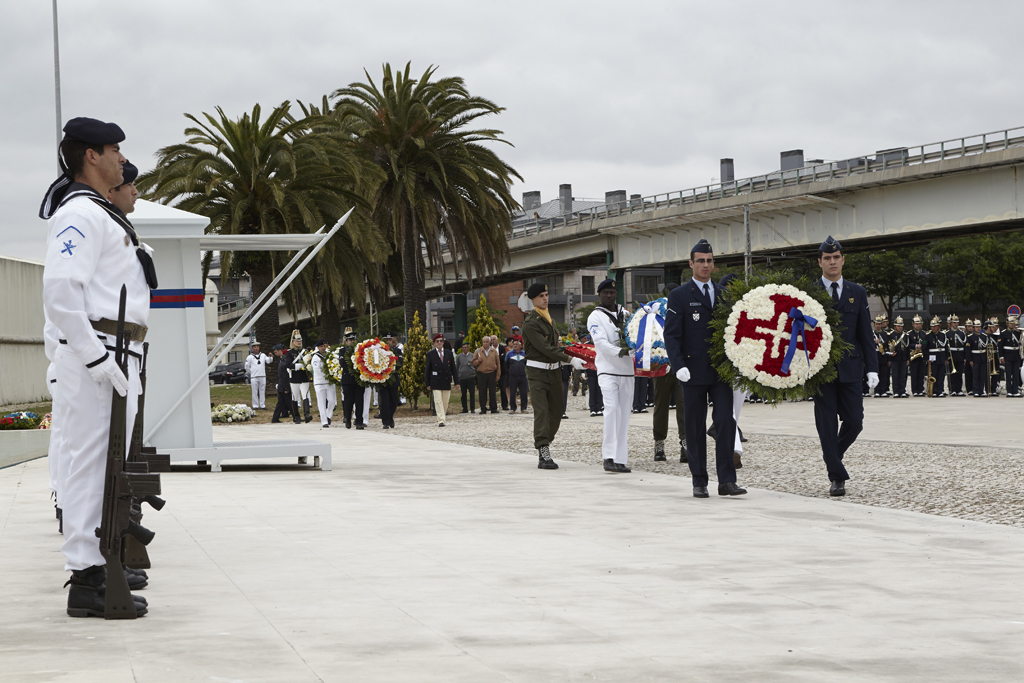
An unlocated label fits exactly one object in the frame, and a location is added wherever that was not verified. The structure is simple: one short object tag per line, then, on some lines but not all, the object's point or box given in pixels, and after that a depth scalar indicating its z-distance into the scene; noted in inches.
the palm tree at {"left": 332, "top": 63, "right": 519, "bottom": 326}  1309.1
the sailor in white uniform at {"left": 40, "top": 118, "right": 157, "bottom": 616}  184.7
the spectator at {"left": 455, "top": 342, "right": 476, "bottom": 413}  1107.3
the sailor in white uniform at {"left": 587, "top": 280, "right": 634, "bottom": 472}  452.1
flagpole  1187.3
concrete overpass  1279.5
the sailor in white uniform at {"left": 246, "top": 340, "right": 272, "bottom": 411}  1273.4
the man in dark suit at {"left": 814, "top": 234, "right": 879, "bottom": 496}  367.6
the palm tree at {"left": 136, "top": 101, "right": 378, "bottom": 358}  1161.4
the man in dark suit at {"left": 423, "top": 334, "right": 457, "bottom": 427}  927.7
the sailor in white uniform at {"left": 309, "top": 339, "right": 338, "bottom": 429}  920.3
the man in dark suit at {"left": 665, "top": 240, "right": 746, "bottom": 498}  366.6
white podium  465.1
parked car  2792.8
